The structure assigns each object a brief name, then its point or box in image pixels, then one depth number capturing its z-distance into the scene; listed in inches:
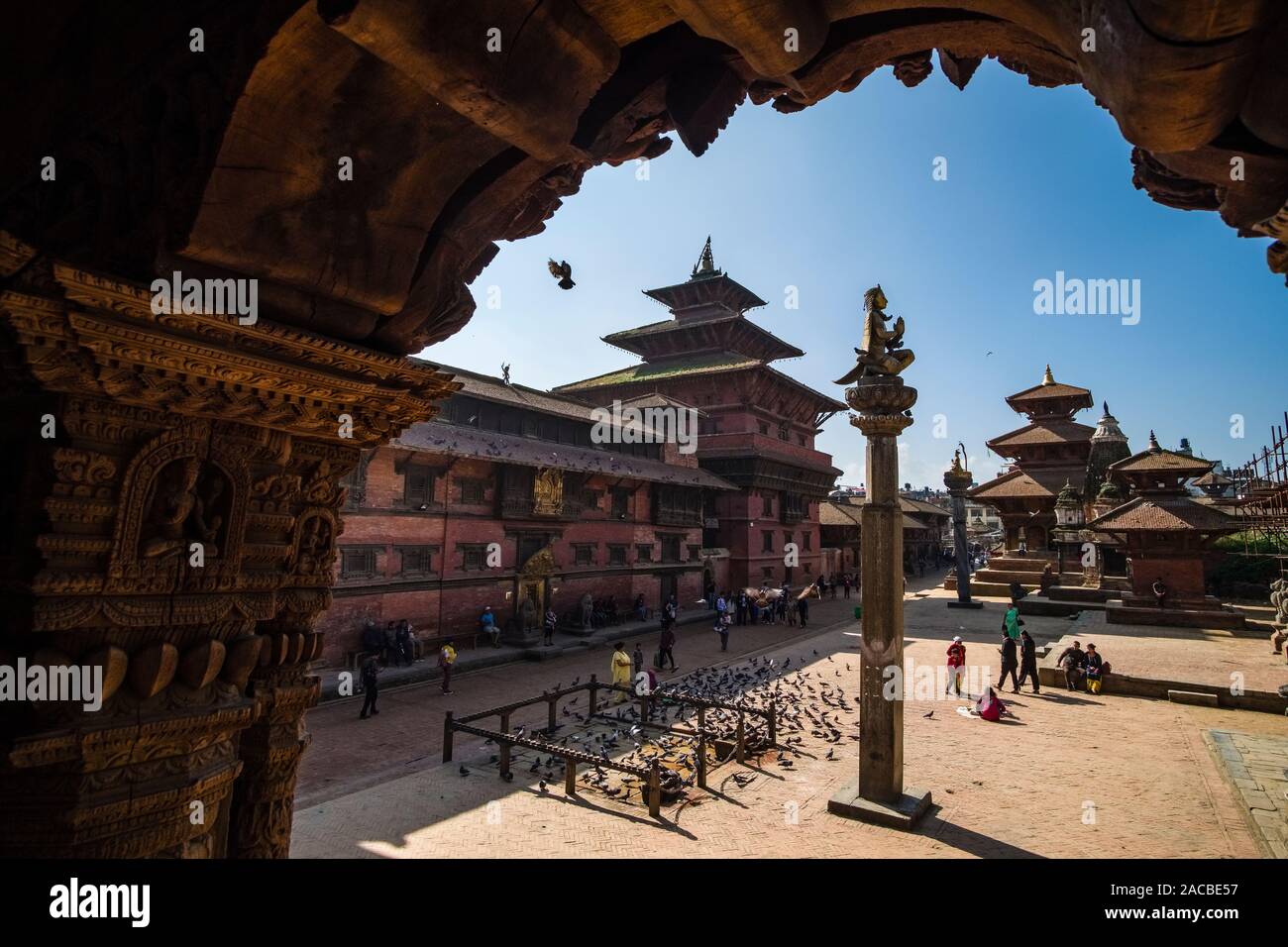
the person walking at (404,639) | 716.0
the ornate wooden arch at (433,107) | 64.2
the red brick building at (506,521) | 717.9
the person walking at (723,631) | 922.1
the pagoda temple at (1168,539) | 967.0
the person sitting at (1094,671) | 644.1
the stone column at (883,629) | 354.9
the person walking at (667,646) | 772.0
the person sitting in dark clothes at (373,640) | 677.9
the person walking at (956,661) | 637.9
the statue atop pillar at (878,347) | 378.0
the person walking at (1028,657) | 647.8
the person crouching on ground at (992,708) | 561.3
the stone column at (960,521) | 1314.0
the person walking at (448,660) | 663.1
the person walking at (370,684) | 570.6
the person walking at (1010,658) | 649.6
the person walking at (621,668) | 592.4
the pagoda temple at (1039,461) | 1588.3
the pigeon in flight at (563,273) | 198.1
